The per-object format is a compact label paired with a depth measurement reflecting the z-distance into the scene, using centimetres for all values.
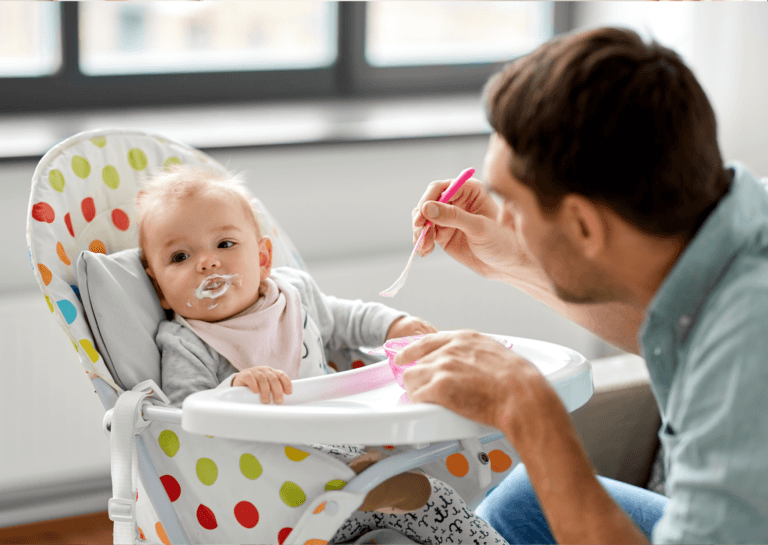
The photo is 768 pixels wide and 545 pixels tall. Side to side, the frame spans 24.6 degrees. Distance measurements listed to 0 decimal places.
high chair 133
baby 150
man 125
